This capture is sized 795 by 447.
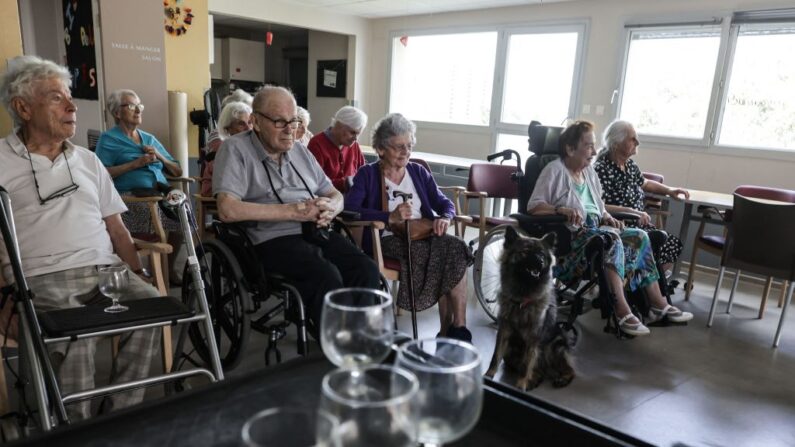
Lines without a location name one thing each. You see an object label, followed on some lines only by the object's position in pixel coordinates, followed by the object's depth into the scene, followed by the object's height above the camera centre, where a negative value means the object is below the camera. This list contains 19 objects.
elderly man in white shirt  1.78 -0.43
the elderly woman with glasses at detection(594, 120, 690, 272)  3.52 -0.34
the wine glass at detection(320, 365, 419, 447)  0.53 -0.31
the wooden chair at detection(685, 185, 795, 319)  3.56 -0.62
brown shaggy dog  2.30 -0.86
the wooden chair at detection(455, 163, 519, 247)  3.99 -0.49
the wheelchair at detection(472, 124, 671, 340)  2.86 -0.72
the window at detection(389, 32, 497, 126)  7.36 +0.52
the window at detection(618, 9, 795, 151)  4.86 +0.46
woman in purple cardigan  2.61 -0.52
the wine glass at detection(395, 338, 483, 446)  0.64 -0.34
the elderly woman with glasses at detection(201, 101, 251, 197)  3.46 -0.13
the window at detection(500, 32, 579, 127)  6.45 +0.51
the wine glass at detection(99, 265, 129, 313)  1.60 -0.57
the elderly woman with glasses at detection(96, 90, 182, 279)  3.15 -0.36
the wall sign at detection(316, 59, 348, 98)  8.47 +0.44
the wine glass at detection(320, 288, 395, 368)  0.82 -0.35
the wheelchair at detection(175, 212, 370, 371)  2.04 -0.77
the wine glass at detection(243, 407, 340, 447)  0.58 -0.38
